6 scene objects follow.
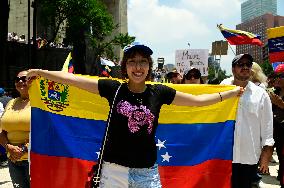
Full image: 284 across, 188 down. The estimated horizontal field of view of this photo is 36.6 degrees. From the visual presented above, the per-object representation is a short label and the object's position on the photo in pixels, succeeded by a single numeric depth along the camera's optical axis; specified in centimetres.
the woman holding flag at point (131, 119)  296
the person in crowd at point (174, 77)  781
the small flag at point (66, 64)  575
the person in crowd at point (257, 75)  607
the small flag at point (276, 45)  994
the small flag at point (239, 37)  987
